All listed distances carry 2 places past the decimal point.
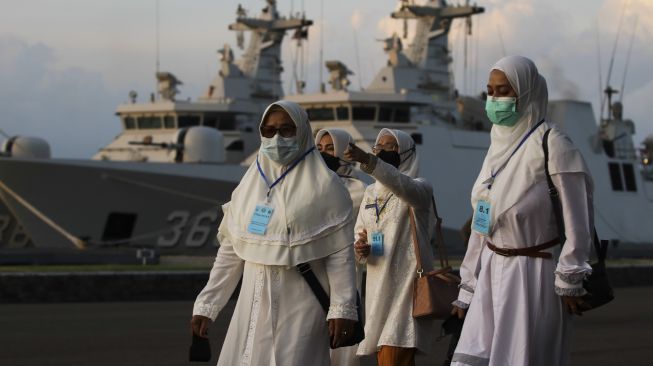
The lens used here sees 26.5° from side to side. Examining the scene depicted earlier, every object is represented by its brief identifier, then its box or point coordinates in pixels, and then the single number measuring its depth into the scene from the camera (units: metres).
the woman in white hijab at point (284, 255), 5.66
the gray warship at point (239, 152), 30.83
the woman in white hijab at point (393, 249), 7.45
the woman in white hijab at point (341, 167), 7.41
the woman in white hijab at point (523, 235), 5.53
